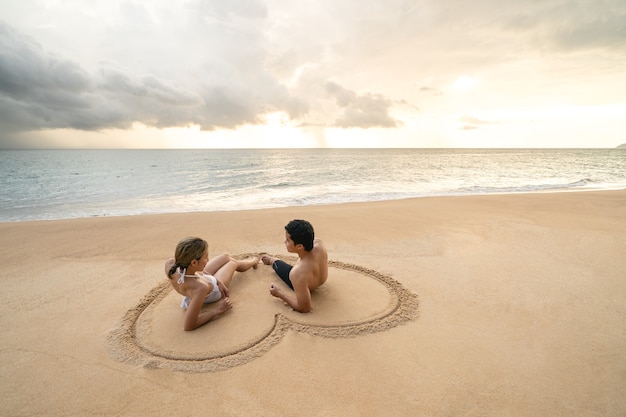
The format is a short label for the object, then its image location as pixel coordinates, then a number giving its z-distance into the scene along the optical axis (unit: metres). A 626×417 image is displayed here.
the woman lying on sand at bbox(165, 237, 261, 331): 3.20
